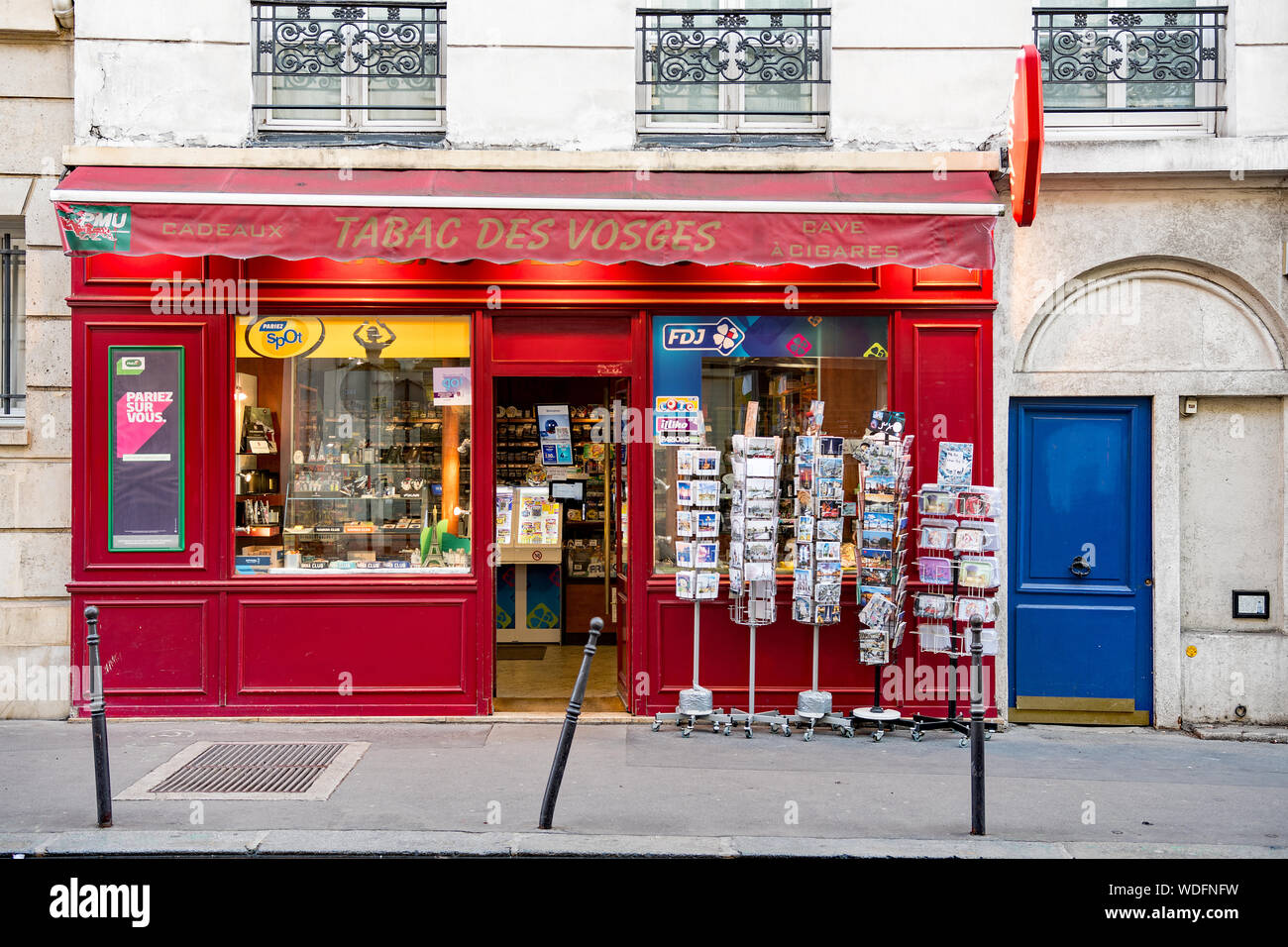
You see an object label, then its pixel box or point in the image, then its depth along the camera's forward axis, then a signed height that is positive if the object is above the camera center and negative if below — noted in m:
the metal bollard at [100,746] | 5.63 -1.51
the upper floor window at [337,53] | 8.21 +3.36
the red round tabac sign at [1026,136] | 6.96 +2.31
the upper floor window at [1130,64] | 8.30 +3.32
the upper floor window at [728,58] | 8.31 +3.35
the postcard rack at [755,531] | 7.73 -0.45
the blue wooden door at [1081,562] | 8.25 -0.74
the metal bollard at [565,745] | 5.64 -1.51
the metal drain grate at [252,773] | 6.29 -1.97
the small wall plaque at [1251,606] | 8.22 -1.09
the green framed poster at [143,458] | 7.96 +0.10
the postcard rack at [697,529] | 7.82 -0.44
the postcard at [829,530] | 7.76 -0.45
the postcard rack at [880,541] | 7.69 -0.53
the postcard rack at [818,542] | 7.73 -0.54
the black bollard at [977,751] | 5.64 -1.55
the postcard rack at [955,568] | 7.53 -0.72
